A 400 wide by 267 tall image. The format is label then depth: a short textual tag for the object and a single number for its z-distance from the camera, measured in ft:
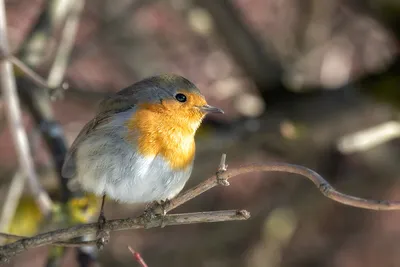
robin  18.95
